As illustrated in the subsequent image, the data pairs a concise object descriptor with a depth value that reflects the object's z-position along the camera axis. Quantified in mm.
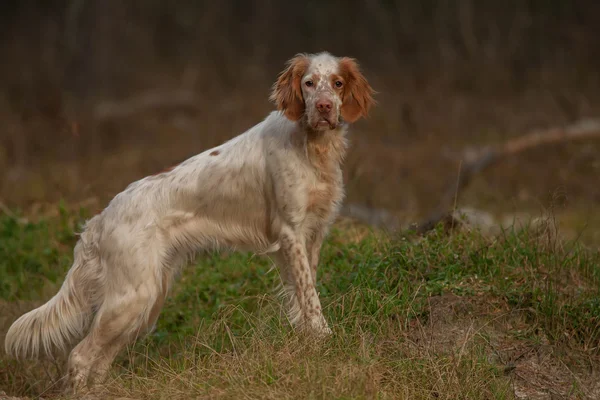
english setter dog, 8930
